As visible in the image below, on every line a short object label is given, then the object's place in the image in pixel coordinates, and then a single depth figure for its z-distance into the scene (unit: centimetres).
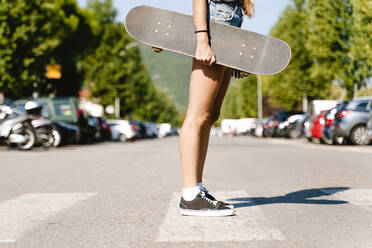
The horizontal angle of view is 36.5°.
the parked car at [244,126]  5732
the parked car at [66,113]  2208
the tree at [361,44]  2095
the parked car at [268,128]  3528
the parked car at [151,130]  5098
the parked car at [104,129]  3123
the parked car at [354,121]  1803
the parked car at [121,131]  3544
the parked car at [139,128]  4097
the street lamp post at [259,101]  6925
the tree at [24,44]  2661
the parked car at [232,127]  6612
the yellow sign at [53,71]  3512
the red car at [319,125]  2042
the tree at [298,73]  3950
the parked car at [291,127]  3262
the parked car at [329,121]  1895
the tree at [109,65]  5938
